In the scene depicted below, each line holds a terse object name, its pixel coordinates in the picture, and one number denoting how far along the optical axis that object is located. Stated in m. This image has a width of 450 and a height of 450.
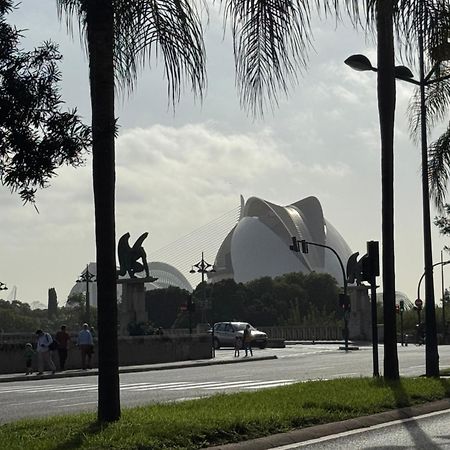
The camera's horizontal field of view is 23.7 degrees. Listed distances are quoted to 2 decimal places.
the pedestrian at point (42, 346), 37.06
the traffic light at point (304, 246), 71.60
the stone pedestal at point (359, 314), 81.62
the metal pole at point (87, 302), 82.97
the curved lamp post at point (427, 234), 24.58
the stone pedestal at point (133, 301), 62.03
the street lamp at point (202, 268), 83.56
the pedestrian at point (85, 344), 39.75
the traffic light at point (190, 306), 57.09
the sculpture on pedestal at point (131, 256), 65.81
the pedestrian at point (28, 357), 37.66
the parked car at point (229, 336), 65.94
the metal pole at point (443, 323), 79.60
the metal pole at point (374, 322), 23.10
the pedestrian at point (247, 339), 52.75
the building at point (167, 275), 193.25
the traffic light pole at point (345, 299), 64.75
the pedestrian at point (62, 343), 39.50
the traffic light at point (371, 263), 23.64
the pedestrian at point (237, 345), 52.70
